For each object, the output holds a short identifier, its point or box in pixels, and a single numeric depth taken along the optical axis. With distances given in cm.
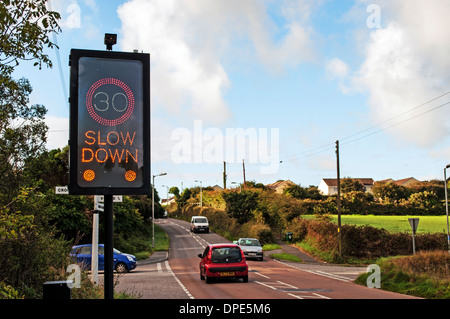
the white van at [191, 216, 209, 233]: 5741
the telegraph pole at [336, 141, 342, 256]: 3591
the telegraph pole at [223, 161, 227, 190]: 7988
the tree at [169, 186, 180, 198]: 13275
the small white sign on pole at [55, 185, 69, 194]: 1255
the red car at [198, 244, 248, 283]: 1939
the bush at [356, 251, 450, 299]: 1587
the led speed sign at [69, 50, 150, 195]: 377
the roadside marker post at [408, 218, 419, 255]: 2268
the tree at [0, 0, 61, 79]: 648
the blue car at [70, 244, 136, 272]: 2409
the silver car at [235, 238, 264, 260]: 3375
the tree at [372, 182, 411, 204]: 8544
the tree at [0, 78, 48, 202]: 956
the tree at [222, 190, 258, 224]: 5012
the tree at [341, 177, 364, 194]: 10181
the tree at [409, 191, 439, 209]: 6775
